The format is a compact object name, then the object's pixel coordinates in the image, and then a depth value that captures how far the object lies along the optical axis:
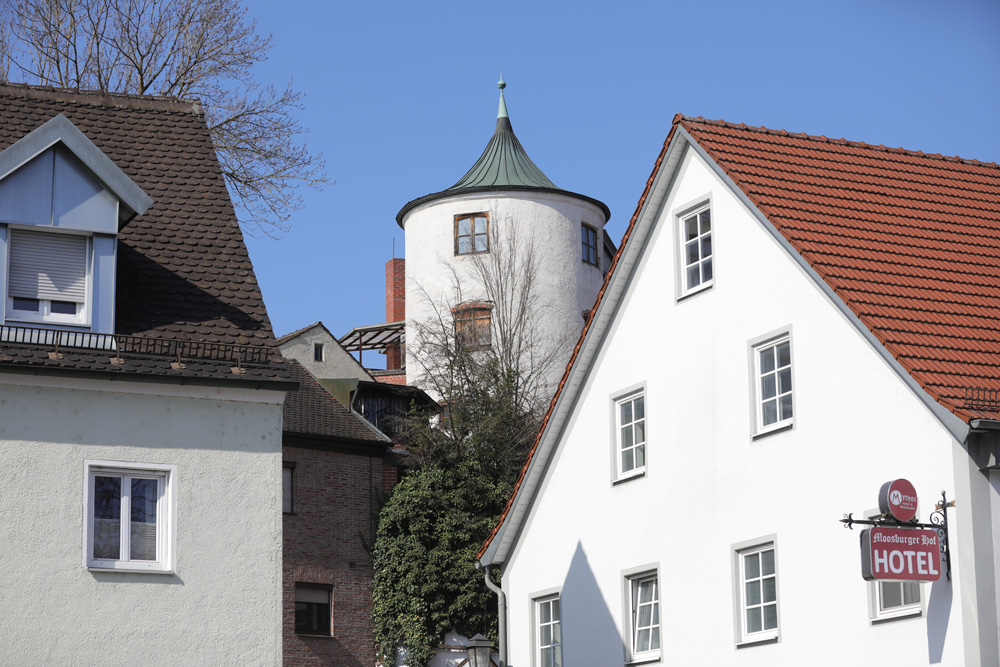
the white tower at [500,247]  49.34
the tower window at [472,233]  50.75
